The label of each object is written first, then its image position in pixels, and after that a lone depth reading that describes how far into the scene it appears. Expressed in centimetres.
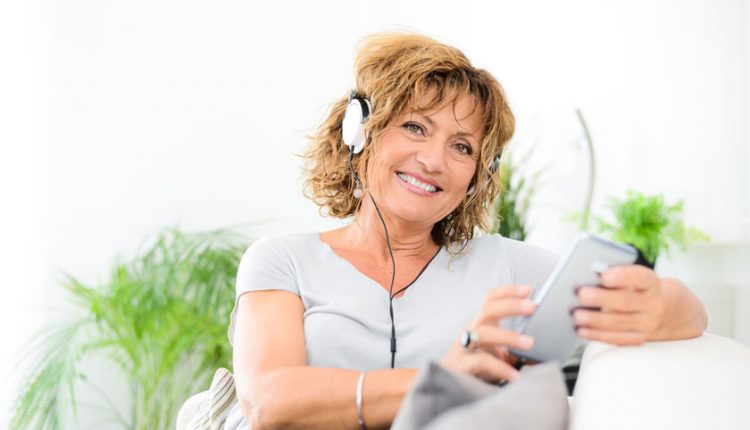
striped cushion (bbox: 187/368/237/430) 128
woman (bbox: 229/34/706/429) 109
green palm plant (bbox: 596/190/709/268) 242
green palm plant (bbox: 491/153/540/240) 272
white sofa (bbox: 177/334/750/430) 79
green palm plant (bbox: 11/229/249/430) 241
